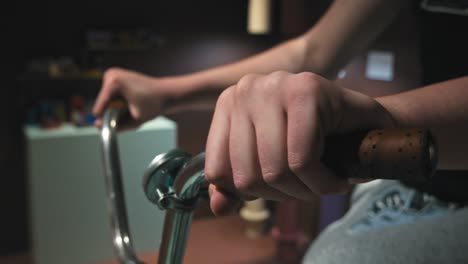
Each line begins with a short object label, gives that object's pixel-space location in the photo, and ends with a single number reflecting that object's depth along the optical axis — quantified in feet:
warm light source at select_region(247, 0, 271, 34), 5.54
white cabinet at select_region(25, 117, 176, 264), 4.20
